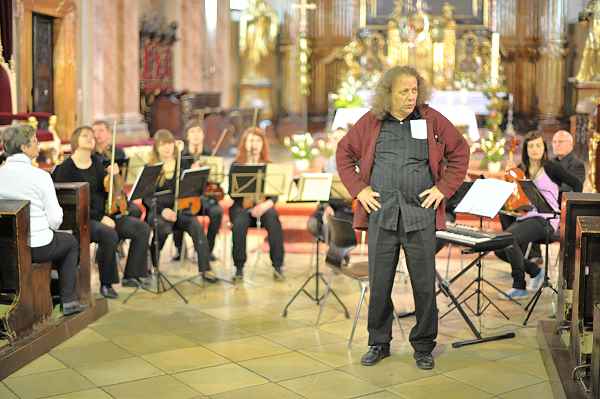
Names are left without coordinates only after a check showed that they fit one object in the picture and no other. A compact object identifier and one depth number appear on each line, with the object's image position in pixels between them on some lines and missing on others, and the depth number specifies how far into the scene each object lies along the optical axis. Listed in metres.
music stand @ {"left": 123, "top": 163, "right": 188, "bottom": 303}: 6.90
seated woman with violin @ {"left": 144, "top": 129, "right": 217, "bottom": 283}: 7.56
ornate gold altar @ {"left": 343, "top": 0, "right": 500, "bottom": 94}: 16.17
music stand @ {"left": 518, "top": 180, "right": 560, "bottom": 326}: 6.41
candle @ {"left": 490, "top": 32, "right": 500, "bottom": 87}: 13.60
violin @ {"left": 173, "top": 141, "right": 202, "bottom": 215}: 7.45
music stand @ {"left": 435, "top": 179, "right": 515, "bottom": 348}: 6.10
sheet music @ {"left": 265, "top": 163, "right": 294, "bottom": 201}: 7.56
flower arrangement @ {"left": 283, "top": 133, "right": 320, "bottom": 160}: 11.12
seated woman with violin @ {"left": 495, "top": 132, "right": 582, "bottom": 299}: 7.09
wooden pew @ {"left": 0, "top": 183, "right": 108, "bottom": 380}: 5.40
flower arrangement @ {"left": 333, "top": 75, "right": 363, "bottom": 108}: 12.35
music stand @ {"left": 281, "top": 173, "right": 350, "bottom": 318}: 6.92
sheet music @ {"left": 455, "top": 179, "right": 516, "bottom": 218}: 6.17
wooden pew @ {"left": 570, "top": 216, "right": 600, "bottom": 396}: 4.95
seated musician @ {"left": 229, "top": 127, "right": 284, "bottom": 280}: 7.81
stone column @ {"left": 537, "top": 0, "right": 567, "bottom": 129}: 17.70
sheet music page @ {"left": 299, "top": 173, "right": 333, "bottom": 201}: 6.92
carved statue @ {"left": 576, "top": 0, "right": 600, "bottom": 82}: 14.30
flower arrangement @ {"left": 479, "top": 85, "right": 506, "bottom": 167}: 11.50
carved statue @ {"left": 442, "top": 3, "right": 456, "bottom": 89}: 16.39
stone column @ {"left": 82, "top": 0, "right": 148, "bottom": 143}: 12.88
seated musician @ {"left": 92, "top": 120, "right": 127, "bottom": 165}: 7.77
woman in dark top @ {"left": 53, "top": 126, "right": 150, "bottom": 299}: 7.00
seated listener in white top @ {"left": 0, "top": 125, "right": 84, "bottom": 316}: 5.66
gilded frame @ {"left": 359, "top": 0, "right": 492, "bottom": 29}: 17.70
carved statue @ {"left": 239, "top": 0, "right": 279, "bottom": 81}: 18.06
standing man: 5.27
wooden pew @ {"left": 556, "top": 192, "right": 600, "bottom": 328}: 5.67
